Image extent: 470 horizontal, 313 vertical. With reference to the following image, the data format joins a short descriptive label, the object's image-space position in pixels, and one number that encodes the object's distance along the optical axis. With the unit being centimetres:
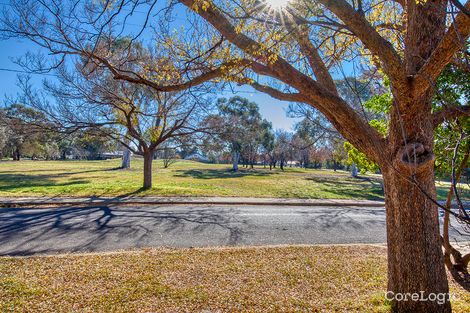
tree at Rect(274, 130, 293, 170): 5234
